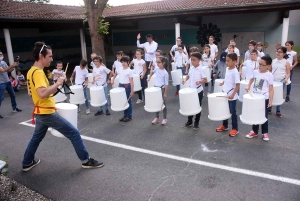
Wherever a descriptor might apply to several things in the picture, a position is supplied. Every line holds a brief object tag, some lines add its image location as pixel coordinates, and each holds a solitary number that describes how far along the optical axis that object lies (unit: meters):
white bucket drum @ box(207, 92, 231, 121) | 4.82
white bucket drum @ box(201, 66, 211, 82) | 7.84
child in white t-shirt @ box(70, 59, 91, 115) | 7.00
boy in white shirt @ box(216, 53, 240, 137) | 4.82
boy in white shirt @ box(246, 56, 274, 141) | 4.64
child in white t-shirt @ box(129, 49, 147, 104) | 7.95
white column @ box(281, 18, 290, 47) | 11.23
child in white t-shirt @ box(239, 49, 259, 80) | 6.56
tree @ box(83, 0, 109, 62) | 12.05
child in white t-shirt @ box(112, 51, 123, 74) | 7.82
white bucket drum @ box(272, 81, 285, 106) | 5.54
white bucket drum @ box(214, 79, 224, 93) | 6.42
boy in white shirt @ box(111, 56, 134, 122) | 6.25
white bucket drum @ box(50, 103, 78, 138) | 4.02
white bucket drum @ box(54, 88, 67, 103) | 7.22
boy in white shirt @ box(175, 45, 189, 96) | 8.66
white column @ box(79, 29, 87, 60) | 16.32
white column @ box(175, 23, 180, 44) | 13.28
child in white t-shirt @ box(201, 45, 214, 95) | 8.45
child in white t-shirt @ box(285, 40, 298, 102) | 7.07
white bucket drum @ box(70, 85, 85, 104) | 6.79
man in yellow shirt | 3.46
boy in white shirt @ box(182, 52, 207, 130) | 5.27
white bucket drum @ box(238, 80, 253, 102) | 6.15
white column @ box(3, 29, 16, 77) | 12.16
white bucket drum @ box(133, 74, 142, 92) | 7.66
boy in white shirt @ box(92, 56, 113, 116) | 6.67
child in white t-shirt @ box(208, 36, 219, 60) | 8.97
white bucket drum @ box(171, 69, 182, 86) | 7.88
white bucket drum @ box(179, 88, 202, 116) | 5.04
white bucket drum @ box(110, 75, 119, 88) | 7.90
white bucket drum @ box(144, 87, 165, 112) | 5.54
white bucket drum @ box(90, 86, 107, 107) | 6.38
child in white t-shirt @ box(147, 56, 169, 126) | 5.86
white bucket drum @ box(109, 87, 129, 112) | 5.90
